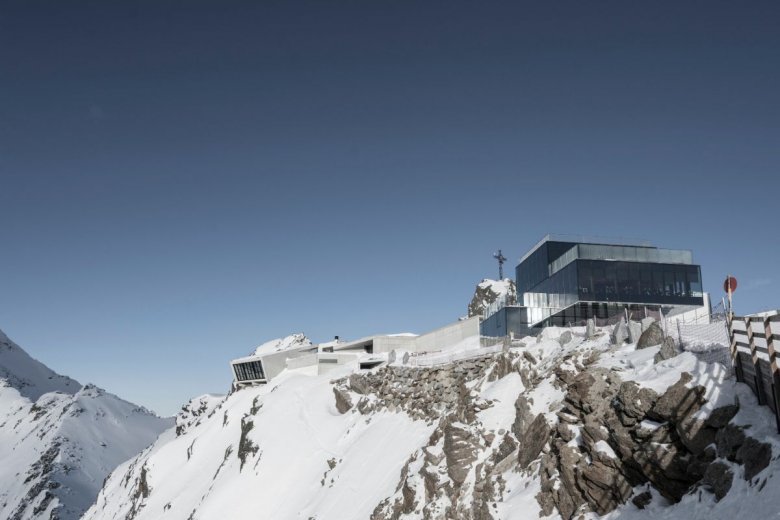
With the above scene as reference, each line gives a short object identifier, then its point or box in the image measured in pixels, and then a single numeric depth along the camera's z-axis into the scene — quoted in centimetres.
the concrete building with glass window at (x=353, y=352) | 6078
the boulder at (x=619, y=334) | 2652
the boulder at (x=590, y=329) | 3023
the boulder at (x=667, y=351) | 2081
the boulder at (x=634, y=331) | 2566
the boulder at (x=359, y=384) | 5194
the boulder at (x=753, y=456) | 1327
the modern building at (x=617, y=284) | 4681
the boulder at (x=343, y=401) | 5178
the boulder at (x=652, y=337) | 2375
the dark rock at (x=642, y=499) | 1713
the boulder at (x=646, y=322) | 2539
